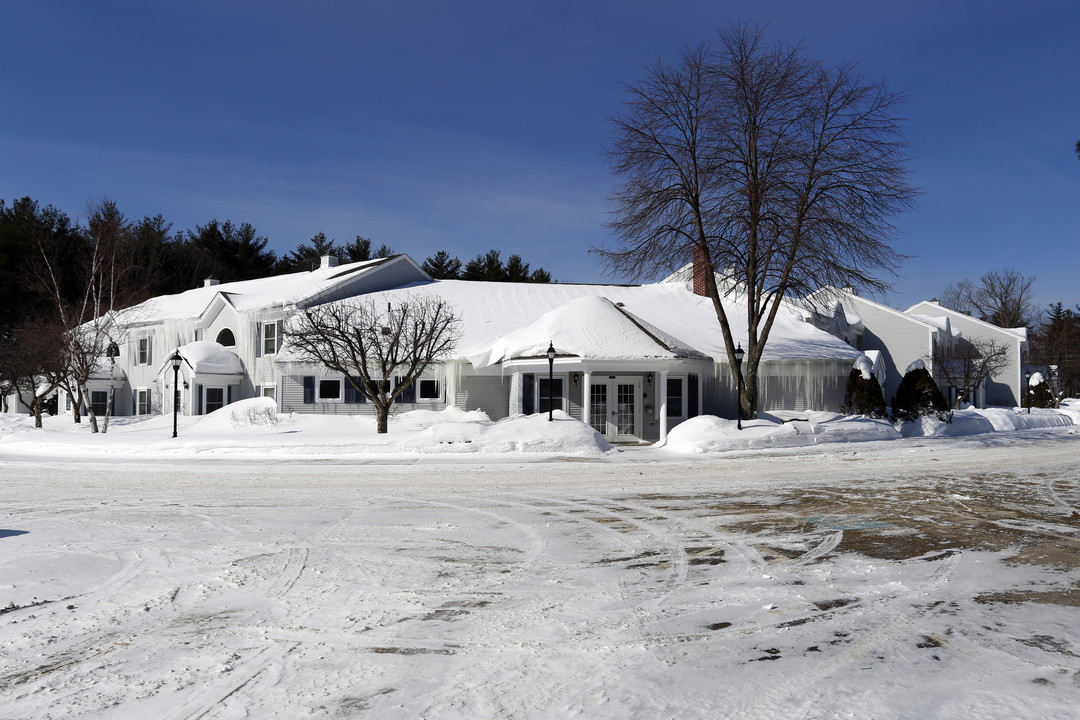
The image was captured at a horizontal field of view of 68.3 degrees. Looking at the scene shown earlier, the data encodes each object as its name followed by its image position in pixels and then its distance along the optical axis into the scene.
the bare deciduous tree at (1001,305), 76.50
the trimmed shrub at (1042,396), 45.47
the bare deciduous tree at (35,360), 31.34
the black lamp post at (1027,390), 42.60
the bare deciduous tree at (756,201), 23.97
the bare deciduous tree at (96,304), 30.27
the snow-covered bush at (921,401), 27.78
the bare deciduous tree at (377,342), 24.12
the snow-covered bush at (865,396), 27.23
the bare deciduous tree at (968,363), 39.62
